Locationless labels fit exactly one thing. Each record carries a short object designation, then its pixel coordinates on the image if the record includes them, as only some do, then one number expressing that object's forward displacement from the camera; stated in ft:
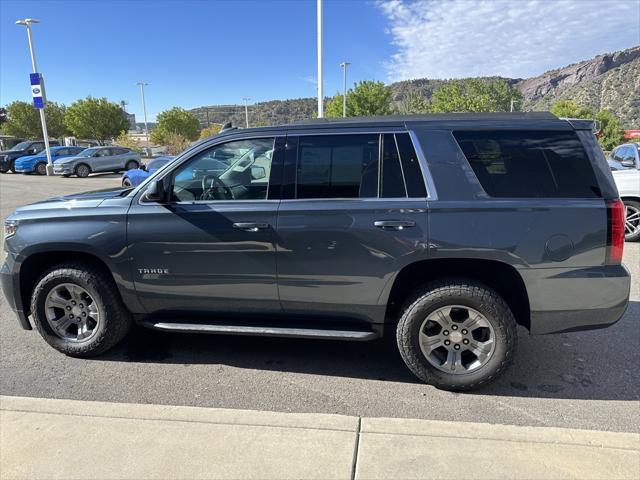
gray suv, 9.71
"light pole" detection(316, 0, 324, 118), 55.88
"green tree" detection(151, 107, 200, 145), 220.64
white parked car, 23.73
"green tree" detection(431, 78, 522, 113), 200.54
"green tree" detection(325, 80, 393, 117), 160.97
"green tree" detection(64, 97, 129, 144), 181.68
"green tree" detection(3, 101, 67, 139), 196.13
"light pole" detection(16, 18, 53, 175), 77.87
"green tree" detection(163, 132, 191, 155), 147.84
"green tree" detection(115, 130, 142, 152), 147.20
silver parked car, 74.38
